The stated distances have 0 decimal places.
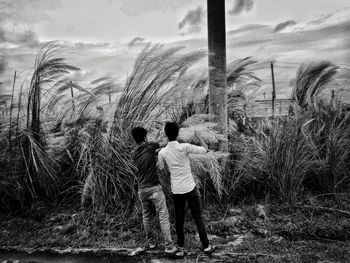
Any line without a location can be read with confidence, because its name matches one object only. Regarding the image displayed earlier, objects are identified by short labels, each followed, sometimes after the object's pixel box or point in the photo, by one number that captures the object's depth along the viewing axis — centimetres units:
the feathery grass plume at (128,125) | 427
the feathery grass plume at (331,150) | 447
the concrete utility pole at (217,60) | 457
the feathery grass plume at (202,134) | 397
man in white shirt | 350
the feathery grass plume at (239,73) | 571
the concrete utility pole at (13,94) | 493
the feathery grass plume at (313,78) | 622
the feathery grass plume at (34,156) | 474
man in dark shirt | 369
